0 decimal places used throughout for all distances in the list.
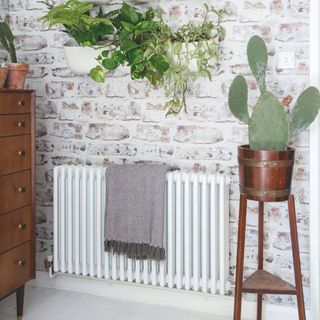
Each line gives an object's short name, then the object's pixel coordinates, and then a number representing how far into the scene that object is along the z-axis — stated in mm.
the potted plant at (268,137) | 1994
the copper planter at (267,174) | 1998
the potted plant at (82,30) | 2473
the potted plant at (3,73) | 2400
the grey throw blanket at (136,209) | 2523
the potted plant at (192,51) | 2416
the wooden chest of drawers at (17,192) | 2309
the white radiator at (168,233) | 2492
